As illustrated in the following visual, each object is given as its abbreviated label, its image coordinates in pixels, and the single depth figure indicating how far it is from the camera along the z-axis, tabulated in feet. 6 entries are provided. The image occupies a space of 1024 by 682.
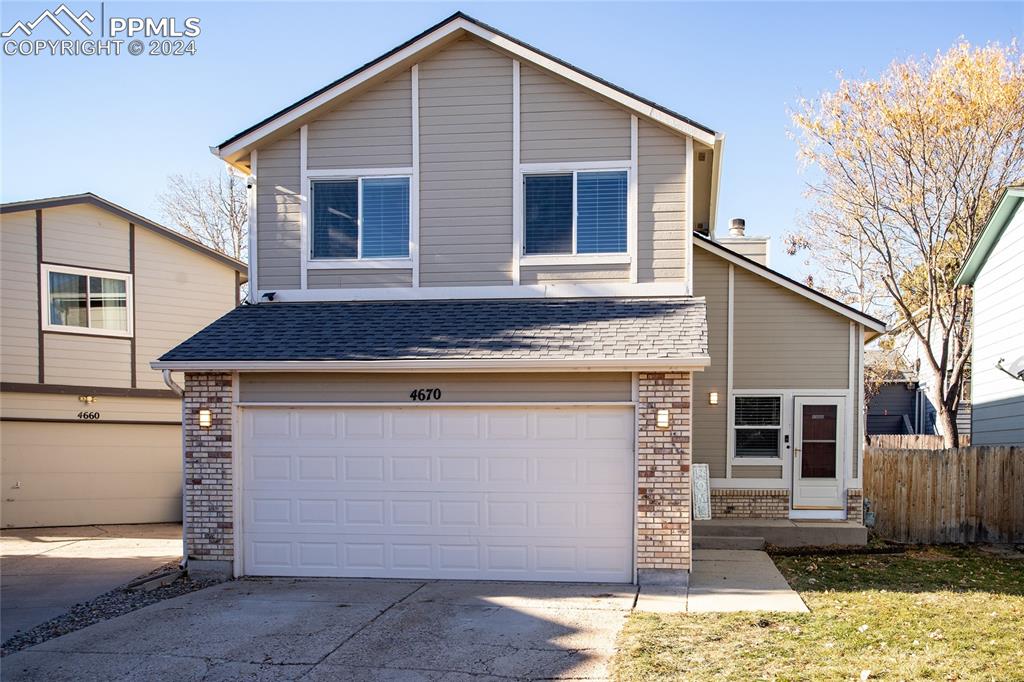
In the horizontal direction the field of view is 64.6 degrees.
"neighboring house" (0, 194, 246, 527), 47.01
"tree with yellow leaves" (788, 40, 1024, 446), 59.21
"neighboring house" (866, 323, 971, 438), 89.86
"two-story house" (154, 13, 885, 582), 31.24
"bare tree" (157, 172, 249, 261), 104.94
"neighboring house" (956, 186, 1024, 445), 44.57
